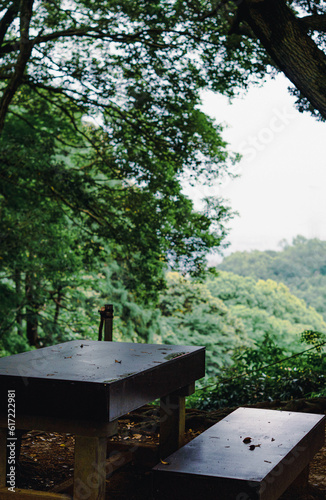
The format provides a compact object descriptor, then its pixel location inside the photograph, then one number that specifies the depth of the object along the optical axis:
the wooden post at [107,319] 4.80
